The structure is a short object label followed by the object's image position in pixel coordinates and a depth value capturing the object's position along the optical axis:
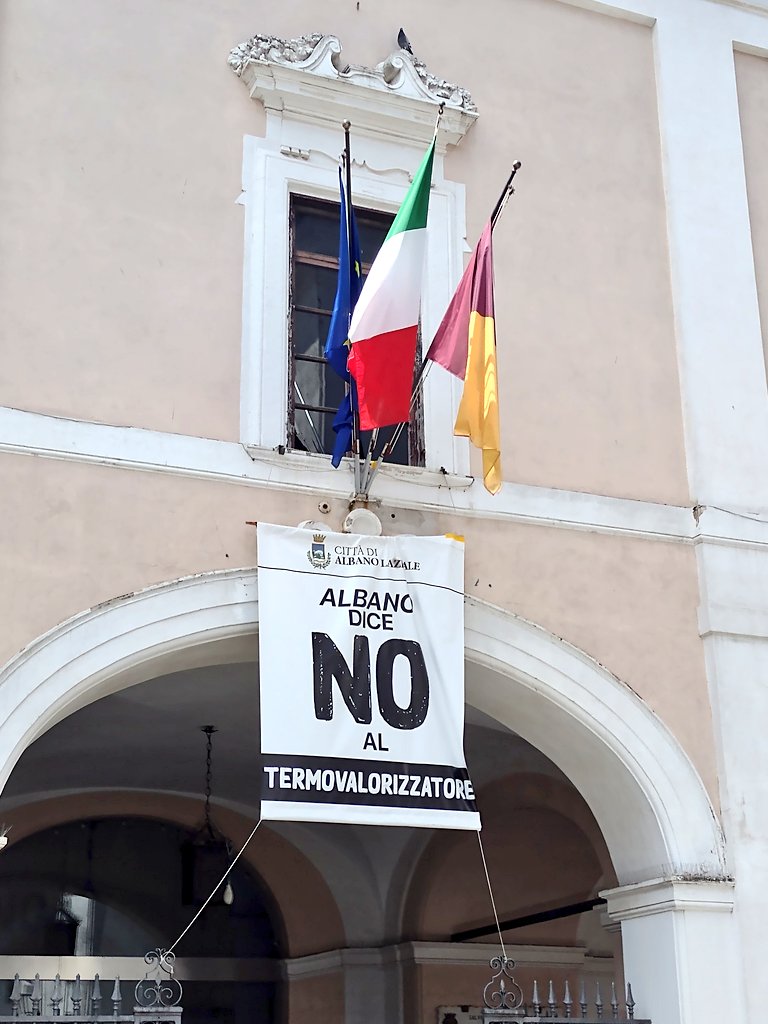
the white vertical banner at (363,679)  7.02
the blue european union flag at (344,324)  7.38
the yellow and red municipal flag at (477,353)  7.22
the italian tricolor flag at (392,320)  7.22
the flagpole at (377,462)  7.61
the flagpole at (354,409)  7.49
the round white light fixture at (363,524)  7.58
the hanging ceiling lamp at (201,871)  12.34
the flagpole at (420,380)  7.57
